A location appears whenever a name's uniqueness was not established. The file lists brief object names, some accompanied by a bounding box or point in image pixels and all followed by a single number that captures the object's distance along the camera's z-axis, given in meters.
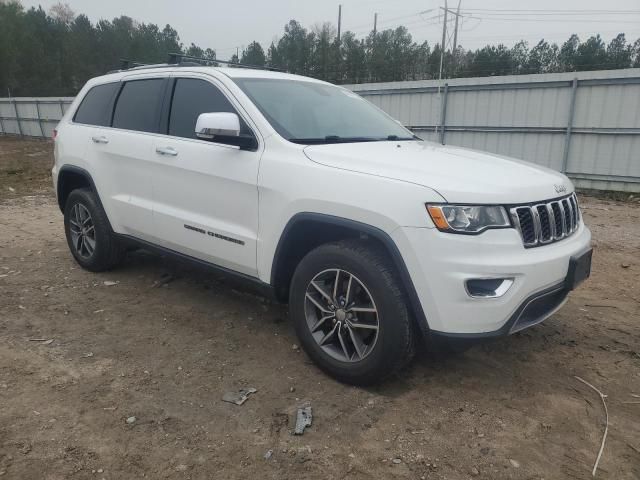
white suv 2.55
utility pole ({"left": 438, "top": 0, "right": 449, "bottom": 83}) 39.28
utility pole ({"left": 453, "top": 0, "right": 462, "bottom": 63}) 40.96
